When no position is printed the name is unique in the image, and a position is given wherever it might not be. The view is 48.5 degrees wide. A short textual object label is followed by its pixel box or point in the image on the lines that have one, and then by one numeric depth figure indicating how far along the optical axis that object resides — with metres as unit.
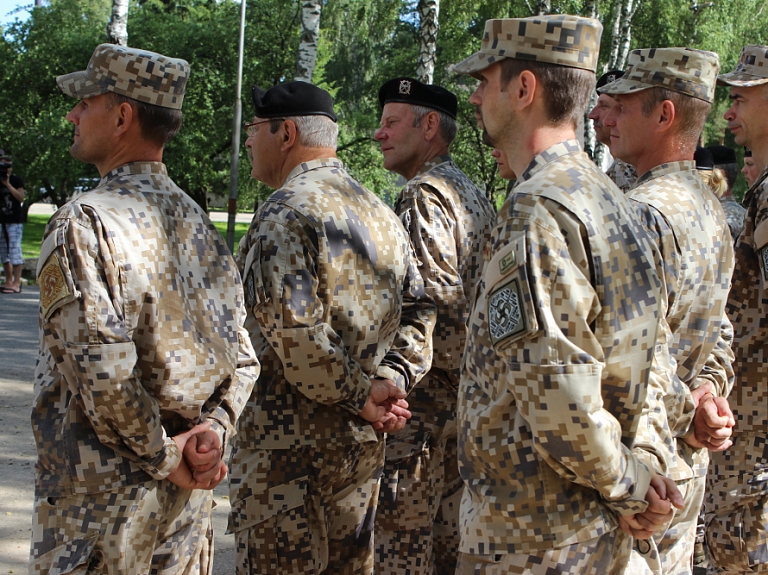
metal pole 22.03
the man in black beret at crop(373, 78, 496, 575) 4.17
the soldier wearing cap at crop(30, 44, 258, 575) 2.52
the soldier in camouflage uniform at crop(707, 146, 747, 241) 6.07
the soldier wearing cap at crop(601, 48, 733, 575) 3.02
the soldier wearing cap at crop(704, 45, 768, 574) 3.62
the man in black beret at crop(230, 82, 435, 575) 3.33
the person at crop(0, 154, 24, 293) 13.49
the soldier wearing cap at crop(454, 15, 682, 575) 2.05
